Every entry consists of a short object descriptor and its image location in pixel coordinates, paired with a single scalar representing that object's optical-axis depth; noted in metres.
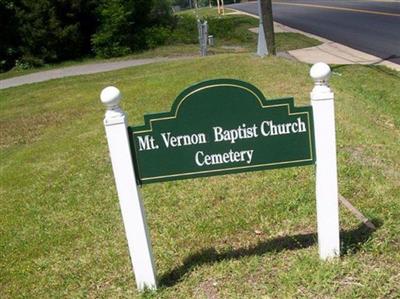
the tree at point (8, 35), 17.61
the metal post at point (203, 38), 15.05
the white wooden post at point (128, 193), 3.01
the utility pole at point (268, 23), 12.91
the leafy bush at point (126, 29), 18.08
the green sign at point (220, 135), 3.11
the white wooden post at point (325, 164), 3.09
